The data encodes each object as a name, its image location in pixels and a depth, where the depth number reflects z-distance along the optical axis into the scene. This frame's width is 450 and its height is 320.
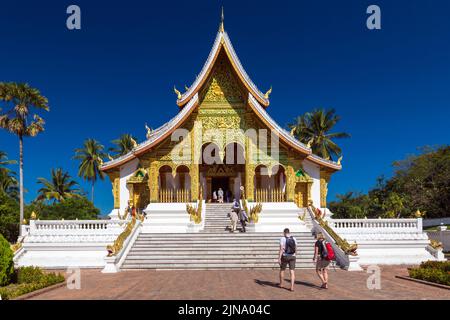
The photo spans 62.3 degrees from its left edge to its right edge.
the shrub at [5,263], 9.70
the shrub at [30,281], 8.64
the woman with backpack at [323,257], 8.84
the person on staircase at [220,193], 21.60
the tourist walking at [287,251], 8.73
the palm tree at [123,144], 52.16
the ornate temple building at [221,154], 19.75
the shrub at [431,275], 9.20
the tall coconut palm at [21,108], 26.14
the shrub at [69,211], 32.84
